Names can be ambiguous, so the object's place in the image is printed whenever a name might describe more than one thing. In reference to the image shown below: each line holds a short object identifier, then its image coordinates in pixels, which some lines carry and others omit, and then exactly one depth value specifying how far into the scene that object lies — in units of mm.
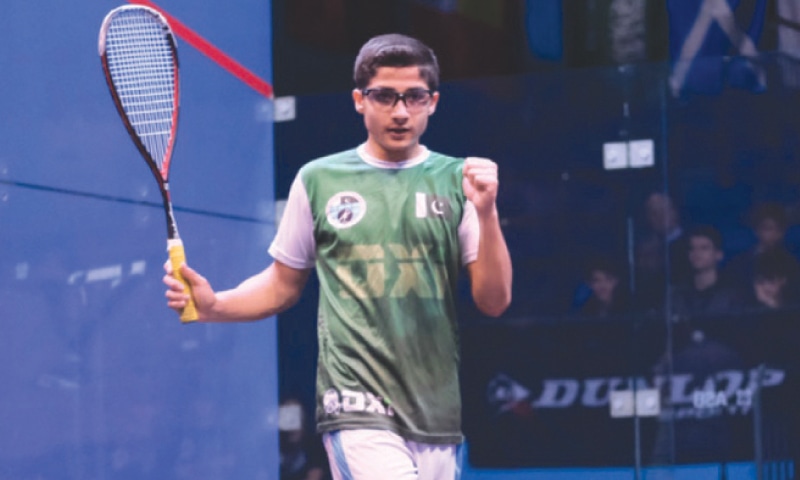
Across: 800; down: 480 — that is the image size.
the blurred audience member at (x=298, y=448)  10734
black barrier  9594
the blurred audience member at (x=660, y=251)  9789
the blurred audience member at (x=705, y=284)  9703
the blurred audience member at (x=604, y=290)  9914
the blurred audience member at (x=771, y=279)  9539
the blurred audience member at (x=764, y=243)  9547
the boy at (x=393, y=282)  5293
